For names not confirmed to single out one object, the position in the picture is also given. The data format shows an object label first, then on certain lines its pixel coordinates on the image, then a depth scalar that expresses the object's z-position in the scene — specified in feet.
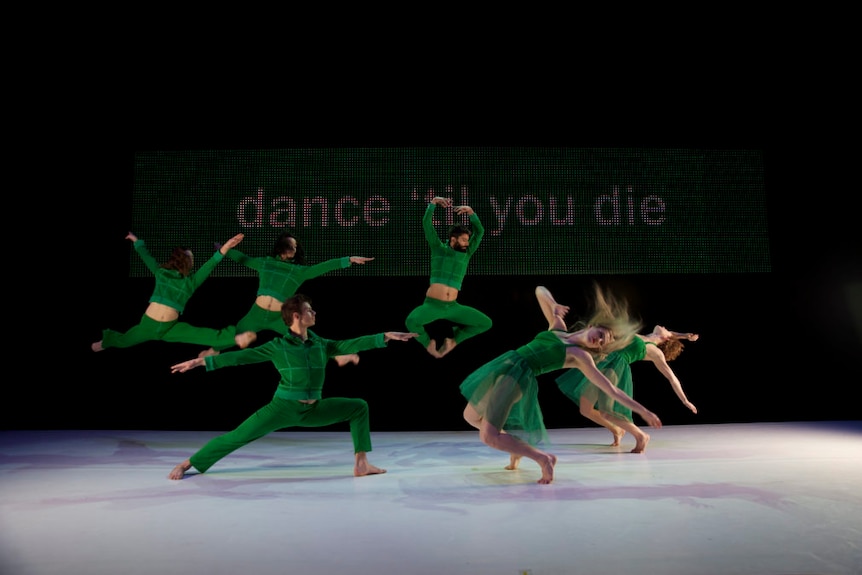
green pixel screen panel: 18.10
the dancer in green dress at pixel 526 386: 10.95
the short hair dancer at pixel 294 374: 11.17
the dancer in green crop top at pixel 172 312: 16.33
